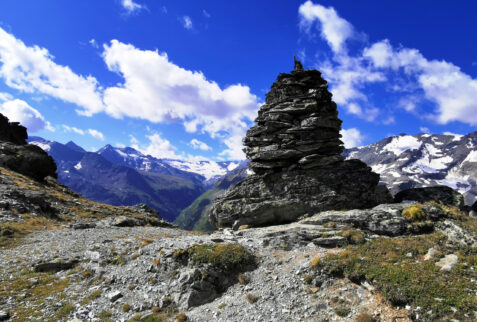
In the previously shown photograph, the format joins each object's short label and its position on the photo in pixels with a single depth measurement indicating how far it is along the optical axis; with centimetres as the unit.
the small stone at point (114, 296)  1845
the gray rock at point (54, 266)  2277
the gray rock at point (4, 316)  1587
